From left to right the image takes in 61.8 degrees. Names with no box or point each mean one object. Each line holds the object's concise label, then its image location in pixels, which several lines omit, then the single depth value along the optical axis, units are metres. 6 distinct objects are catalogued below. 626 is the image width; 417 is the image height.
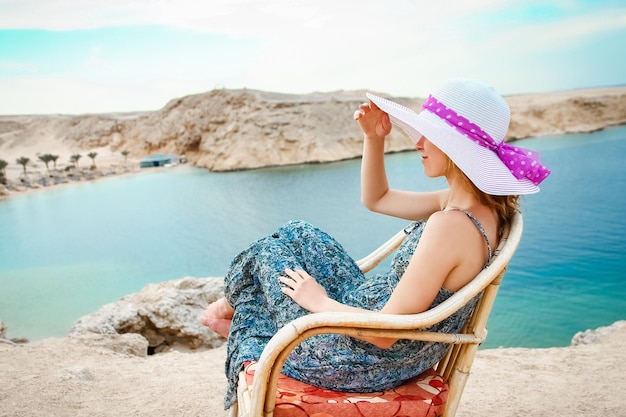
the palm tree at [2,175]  29.05
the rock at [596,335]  4.64
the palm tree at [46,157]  34.12
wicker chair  1.49
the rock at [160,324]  5.01
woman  1.53
